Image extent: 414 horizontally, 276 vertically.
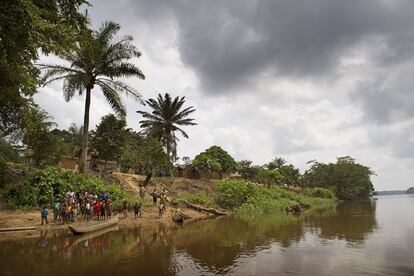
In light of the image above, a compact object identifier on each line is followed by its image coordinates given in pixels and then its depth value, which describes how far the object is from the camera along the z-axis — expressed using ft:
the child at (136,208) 87.56
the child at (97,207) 80.41
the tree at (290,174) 275.92
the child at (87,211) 77.51
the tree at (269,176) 235.20
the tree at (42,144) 92.68
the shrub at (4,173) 85.15
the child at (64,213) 73.77
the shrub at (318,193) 255.29
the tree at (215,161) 183.21
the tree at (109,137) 127.34
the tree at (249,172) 237.66
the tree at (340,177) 308.19
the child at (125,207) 87.45
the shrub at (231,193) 136.46
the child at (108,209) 81.94
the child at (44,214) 69.62
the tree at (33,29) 30.04
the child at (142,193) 100.46
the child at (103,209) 80.74
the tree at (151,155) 126.31
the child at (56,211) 73.41
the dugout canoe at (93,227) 62.13
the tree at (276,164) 319.47
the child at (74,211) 76.76
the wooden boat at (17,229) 64.75
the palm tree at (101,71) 94.02
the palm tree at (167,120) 157.89
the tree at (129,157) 128.36
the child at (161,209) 93.15
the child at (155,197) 103.84
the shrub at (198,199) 124.98
